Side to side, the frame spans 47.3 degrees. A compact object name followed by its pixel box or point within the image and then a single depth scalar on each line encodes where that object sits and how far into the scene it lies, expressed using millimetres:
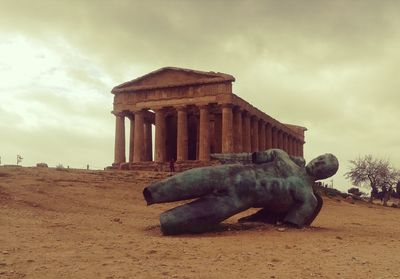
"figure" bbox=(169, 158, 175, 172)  33719
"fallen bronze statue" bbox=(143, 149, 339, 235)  9023
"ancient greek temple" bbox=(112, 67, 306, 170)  36562
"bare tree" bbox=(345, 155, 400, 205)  56262
